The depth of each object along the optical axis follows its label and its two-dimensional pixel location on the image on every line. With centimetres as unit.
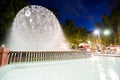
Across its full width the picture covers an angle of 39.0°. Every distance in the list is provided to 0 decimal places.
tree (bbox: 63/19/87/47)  4560
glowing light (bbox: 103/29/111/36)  4487
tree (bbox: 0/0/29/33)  2212
